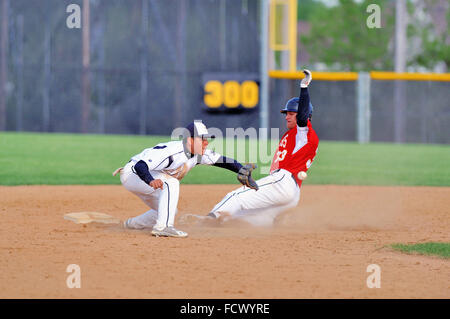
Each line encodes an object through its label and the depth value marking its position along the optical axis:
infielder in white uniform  12.24
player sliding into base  13.90
